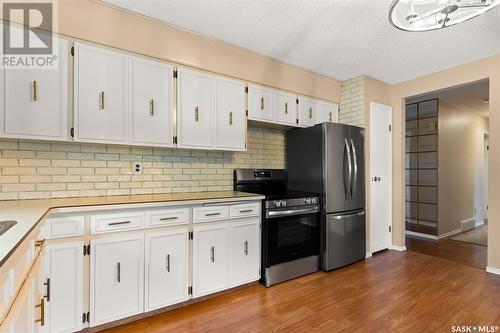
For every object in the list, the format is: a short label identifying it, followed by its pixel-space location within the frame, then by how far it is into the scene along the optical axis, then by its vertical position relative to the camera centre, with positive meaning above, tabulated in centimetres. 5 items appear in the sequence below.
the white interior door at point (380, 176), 383 -12
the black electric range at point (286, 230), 275 -70
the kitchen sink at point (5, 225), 120 -28
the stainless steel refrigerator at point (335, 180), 314 -16
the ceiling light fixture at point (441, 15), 153 +98
